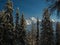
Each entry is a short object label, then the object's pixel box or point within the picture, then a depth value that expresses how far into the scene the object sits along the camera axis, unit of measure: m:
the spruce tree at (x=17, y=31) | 23.50
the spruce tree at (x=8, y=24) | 18.66
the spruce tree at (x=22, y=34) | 24.02
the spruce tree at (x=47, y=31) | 20.74
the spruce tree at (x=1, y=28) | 19.10
